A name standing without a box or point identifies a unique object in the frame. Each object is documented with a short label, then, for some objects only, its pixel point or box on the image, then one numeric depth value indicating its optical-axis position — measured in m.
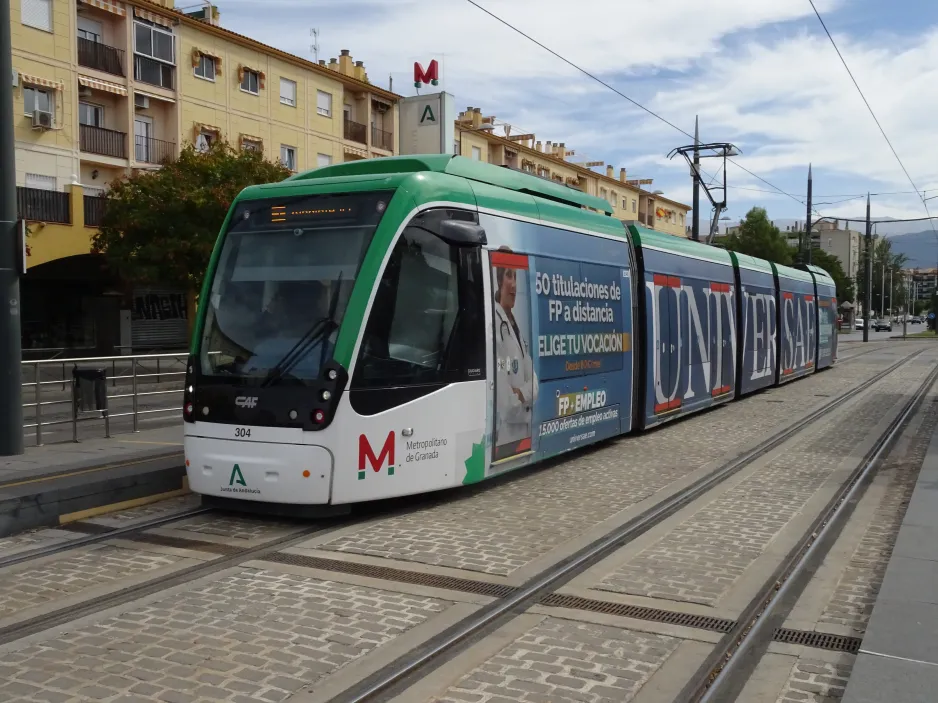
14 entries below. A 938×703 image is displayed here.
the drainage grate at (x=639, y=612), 5.41
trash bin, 11.67
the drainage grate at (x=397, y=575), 6.04
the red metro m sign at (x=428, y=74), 28.73
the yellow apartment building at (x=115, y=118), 28.77
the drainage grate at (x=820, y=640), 5.02
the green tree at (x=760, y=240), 66.88
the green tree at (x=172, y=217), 27.06
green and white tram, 7.51
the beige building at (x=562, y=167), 52.25
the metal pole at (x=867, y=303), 60.44
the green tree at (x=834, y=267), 80.62
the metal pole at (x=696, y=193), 31.56
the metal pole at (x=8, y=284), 10.05
